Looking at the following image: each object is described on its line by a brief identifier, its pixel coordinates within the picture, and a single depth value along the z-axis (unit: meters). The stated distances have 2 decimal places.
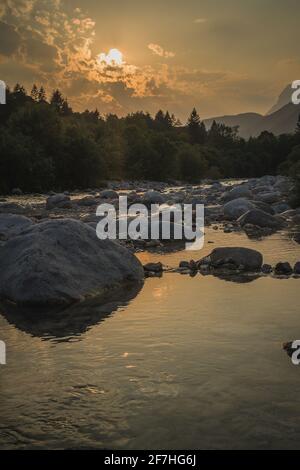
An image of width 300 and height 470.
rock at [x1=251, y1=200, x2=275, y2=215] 24.94
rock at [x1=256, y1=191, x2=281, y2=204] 31.79
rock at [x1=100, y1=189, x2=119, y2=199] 38.11
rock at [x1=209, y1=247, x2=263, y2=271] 11.96
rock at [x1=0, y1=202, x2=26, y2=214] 27.81
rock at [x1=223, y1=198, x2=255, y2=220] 23.55
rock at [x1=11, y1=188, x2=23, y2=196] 46.26
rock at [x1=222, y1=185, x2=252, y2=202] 32.81
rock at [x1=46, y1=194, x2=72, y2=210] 31.08
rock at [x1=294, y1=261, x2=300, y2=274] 11.35
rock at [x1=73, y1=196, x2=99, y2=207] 32.62
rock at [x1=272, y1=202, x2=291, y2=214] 26.47
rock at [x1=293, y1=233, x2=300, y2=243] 17.02
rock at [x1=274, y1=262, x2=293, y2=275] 11.44
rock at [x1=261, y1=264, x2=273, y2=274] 11.63
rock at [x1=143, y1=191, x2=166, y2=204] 32.53
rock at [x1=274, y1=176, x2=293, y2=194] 38.67
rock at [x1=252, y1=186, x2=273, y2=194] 40.75
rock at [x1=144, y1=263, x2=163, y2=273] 11.87
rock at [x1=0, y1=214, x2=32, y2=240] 15.14
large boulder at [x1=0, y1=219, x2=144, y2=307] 8.96
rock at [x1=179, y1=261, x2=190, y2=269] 12.30
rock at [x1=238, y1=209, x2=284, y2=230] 20.38
